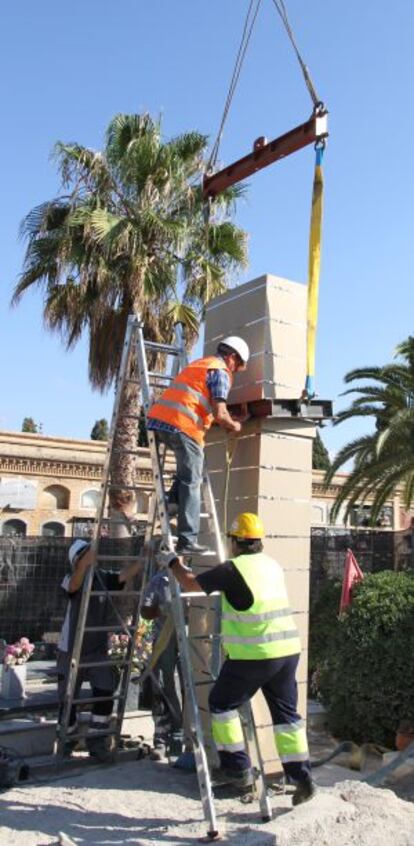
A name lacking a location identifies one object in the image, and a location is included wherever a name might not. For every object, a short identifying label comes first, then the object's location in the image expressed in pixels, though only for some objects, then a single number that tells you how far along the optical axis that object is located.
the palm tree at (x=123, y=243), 13.42
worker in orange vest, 5.52
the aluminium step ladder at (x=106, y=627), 6.32
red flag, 8.52
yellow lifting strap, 6.45
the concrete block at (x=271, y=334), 6.36
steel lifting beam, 7.05
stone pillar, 6.22
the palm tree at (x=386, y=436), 15.17
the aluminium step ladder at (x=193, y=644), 4.83
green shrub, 7.39
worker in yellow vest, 4.98
